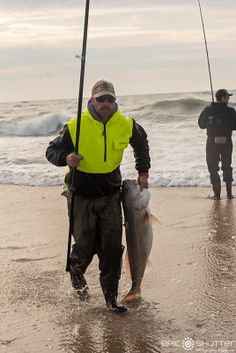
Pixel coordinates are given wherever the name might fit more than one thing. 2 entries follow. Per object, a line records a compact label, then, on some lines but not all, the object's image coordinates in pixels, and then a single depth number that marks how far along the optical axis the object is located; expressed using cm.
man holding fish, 454
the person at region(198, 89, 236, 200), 964
